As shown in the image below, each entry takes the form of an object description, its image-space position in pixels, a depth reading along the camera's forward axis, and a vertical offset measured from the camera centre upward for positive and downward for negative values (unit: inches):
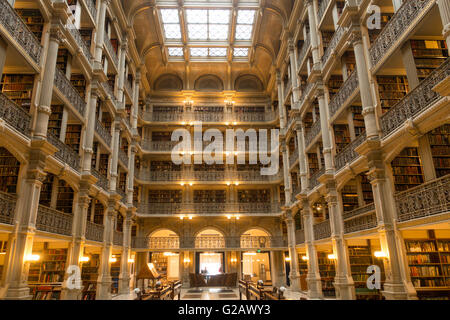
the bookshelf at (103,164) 533.3 +153.5
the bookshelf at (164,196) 768.3 +144.8
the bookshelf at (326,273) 497.7 -25.5
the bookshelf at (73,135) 431.2 +161.8
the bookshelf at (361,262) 423.8 -8.1
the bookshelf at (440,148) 283.9 +90.4
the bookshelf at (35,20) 338.6 +244.7
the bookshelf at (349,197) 446.6 +78.2
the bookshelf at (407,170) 323.0 +82.4
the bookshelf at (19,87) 322.0 +168.5
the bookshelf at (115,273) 581.5 -22.6
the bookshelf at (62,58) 390.9 +235.4
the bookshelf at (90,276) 453.5 -21.4
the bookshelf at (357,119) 401.4 +163.9
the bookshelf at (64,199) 410.3 +76.6
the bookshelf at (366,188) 402.9 +80.4
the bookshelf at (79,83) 449.1 +238.0
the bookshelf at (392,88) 338.0 +169.8
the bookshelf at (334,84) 476.1 +242.8
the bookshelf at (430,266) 287.9 -9.8
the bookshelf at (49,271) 370.0 -9.9
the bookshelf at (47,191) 374.3 +78.7
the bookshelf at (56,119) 378.6 +159.1
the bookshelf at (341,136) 447.7 +159.1
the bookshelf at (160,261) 768.3 -2.4
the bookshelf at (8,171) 309.6 +85.5
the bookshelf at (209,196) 768.3 +143.0
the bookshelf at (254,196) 773.9 +142.5
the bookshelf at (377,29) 353.1 +235.2
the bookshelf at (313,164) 555.2 +152.1
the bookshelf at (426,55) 289.6 +170.6
